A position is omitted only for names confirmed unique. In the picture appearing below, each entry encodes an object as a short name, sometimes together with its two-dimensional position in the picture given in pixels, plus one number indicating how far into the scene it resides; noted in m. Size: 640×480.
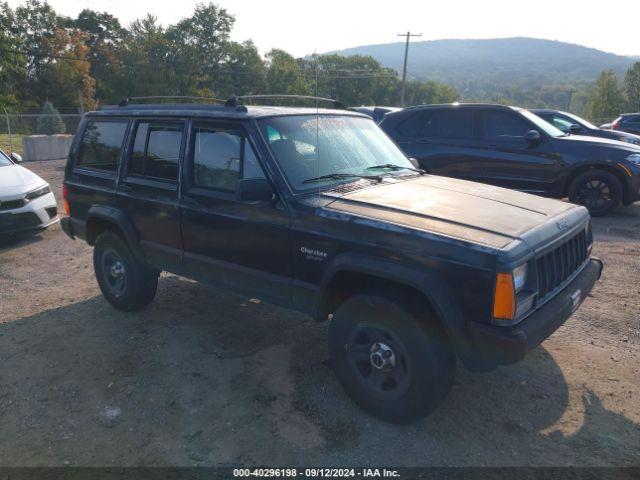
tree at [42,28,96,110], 43.75
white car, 7.09
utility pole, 48.00
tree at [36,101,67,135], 23.50
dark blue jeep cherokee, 2.76
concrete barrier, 18.56
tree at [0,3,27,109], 41.56
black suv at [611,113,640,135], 17.70
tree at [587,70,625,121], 70.00
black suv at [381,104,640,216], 7.90
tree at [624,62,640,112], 72.56
